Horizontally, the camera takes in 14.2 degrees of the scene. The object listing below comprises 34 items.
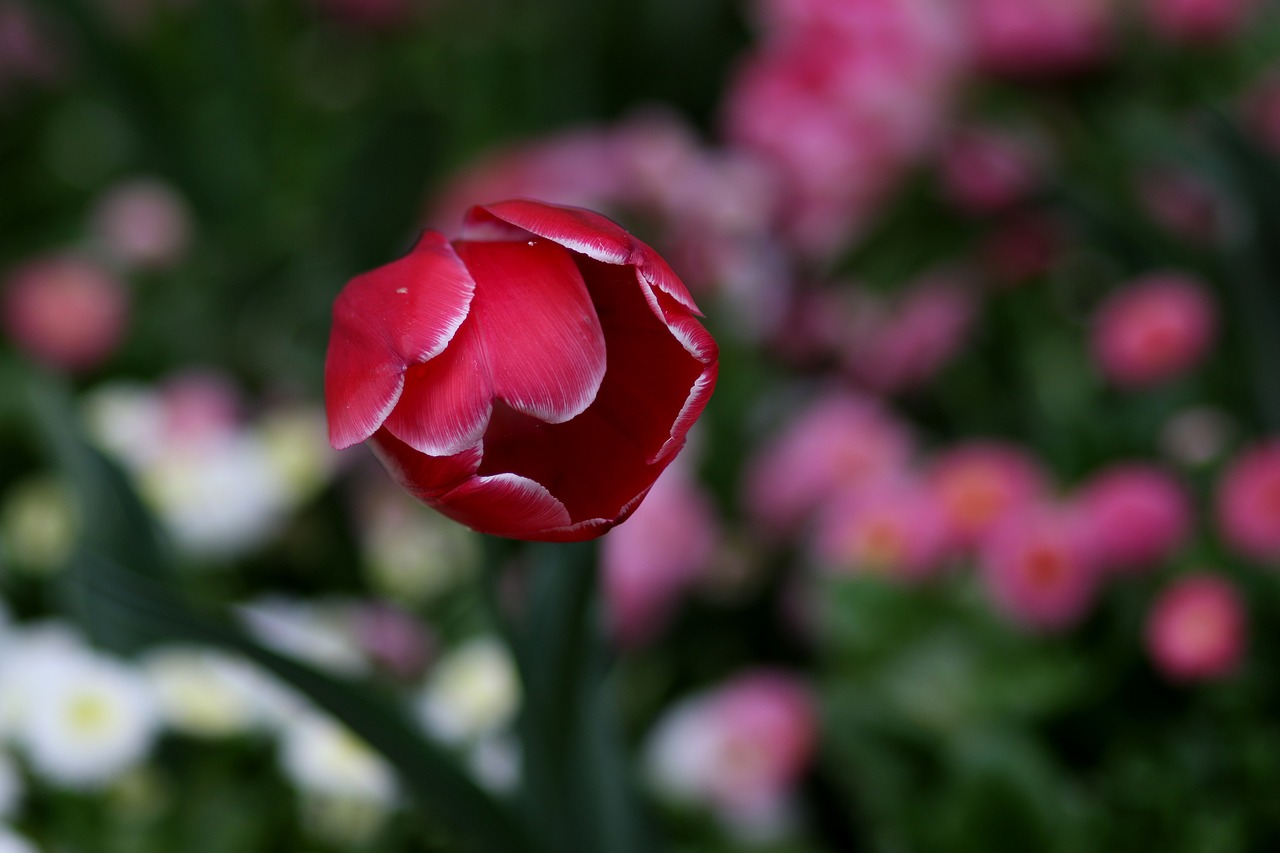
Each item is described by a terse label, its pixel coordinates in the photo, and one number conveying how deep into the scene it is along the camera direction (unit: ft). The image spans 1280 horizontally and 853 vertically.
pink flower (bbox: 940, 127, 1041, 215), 5.40
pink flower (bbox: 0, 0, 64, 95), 7.09
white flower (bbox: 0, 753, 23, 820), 4.93
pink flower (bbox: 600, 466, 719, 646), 5.23
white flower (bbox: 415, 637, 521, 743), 5.09
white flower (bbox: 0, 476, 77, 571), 5.33
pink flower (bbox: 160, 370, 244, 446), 5.43
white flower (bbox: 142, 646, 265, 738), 5.04
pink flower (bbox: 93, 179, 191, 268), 5.93
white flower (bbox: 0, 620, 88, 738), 5.00
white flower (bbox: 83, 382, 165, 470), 5.44
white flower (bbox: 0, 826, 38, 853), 4.83
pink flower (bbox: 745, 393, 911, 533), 5.33
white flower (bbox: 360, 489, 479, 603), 5.39
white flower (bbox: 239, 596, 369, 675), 5.12
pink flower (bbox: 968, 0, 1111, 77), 5.37
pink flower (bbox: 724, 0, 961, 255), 5.36
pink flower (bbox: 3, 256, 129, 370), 5.73
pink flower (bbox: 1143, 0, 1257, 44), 5.43
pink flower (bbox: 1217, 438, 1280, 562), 4.91
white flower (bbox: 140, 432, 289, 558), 5.31
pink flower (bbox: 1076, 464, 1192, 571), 4.96
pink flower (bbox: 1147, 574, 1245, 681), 4.86
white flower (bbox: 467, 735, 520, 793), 5.00
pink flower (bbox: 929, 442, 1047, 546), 5.09
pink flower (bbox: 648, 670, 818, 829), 5.10
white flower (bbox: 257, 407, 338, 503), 5.40
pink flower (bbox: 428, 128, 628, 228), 5.52
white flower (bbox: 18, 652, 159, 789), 4.95
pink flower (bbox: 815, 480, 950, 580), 5.14
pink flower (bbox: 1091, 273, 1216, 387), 5.10
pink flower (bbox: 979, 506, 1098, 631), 4.99
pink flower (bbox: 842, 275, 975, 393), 5.44
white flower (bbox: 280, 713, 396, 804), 4.96
